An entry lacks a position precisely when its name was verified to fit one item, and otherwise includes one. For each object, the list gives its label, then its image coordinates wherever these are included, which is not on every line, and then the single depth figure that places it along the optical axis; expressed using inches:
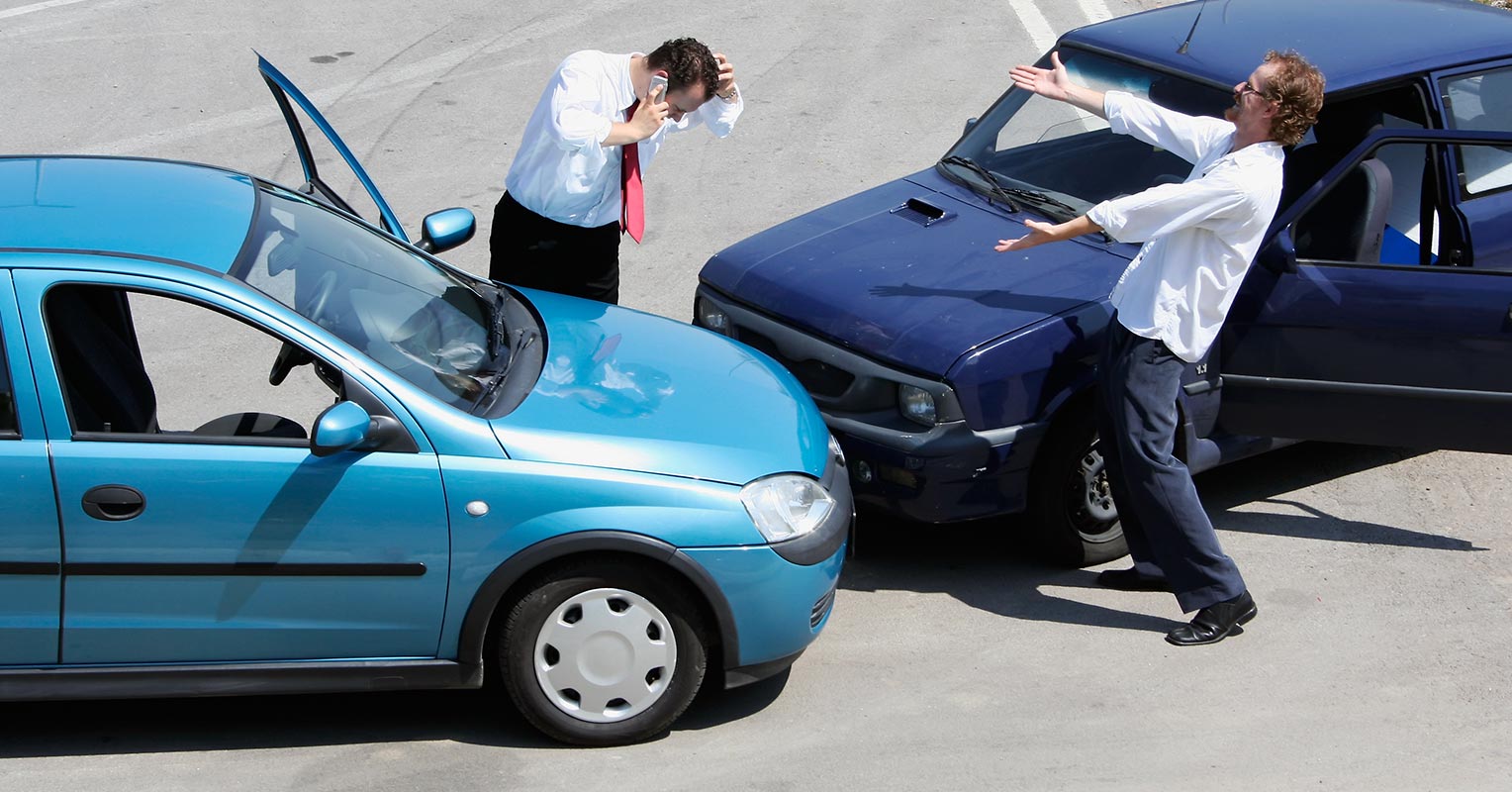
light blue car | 344.5
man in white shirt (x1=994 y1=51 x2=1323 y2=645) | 414.0
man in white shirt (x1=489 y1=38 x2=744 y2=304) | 484.1
